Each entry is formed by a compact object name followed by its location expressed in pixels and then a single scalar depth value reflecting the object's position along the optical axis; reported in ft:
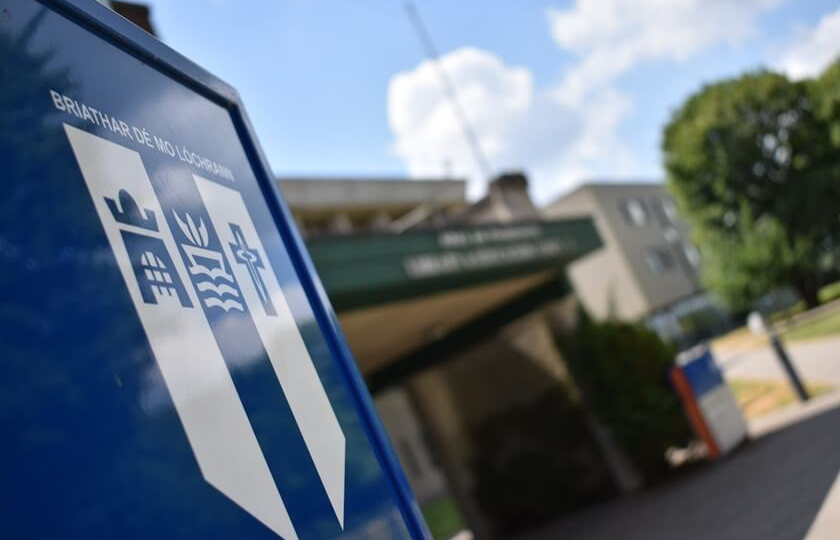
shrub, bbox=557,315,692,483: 36.91
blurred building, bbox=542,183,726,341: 134.21
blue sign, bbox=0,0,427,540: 4.34
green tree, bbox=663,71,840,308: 110.11
